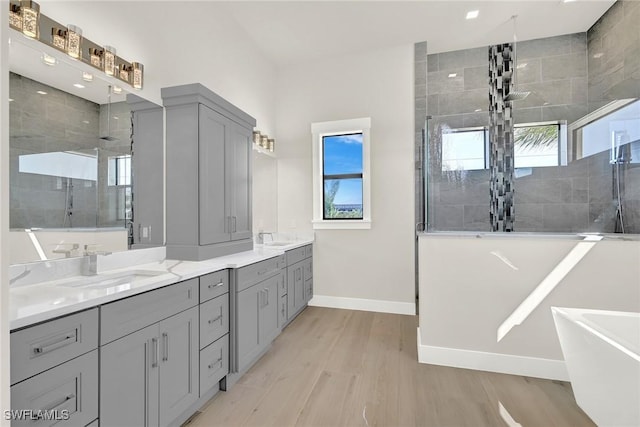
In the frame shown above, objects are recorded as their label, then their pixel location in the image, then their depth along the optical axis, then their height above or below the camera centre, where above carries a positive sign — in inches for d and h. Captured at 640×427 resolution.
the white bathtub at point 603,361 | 48.4 -28.2
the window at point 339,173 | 156.7 +23.0
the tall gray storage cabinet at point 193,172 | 86.5 +13.3
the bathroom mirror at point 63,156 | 56.2 +13.4
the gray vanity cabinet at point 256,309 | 84.8 -31.3
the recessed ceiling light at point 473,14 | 128.2 +90.7
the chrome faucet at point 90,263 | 66.4 -11.4
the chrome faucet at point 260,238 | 143.6 -12.0
